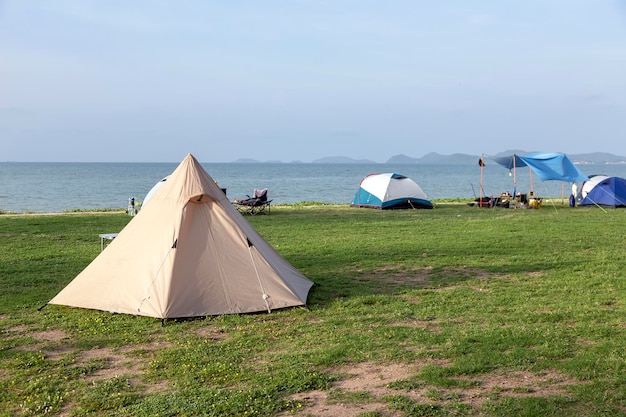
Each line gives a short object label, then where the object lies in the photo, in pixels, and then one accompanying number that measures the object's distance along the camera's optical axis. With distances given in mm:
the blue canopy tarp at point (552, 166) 23047
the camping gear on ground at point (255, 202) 22127
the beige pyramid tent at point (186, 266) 7988
